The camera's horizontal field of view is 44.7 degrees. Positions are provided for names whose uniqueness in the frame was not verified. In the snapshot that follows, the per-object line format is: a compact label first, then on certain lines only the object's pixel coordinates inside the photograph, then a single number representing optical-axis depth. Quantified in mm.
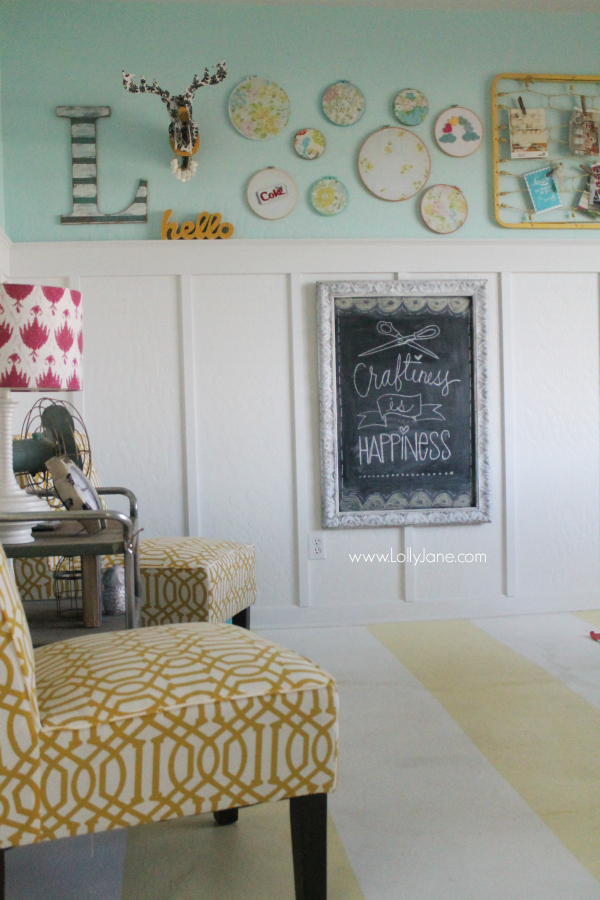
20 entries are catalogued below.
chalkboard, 3209
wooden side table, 1608
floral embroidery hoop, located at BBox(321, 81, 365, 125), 3188
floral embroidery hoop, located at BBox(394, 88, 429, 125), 3219
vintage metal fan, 2184
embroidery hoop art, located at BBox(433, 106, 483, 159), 3244
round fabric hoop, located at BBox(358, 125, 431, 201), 3213
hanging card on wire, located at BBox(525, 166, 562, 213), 3291
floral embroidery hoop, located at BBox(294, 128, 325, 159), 3180
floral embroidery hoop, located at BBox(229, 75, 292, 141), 3152
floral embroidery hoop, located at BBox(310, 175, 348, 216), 3199
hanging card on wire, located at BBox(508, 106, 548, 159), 3273
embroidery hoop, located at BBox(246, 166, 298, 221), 3168
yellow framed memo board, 3277
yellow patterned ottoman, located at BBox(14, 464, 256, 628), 2238
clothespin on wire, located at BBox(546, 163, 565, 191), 3305
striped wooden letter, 3109
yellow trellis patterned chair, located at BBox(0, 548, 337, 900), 981
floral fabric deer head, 2943
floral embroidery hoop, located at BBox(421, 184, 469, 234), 3242
